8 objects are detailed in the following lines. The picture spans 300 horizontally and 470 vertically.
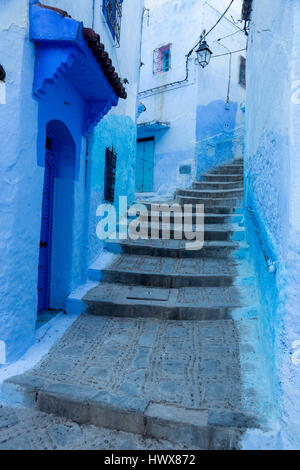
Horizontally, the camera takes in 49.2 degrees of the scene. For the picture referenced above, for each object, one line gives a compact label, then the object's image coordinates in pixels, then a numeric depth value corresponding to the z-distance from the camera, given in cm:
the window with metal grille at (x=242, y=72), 1314
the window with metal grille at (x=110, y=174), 626
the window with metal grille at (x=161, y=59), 1259
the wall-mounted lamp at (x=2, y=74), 307
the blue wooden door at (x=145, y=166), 1294
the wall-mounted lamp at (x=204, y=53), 909
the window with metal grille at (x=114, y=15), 525
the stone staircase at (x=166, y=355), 257
